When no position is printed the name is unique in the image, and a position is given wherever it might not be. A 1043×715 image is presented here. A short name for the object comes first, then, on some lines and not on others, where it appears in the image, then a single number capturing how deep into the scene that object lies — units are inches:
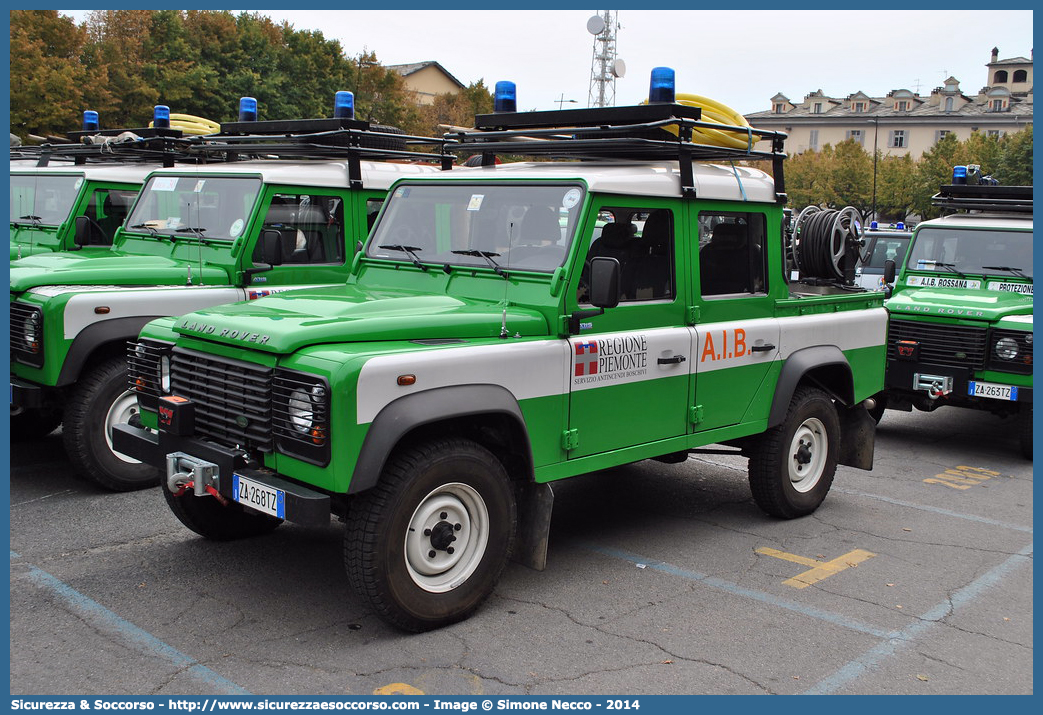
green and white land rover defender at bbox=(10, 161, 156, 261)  368.2
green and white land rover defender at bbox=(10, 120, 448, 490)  266.2
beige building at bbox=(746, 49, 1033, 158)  3467.0
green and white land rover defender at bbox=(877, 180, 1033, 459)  350.0
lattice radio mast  1742.1
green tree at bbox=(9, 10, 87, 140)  1018.1
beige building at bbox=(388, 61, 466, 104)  2780.5
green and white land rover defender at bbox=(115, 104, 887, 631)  174.9
